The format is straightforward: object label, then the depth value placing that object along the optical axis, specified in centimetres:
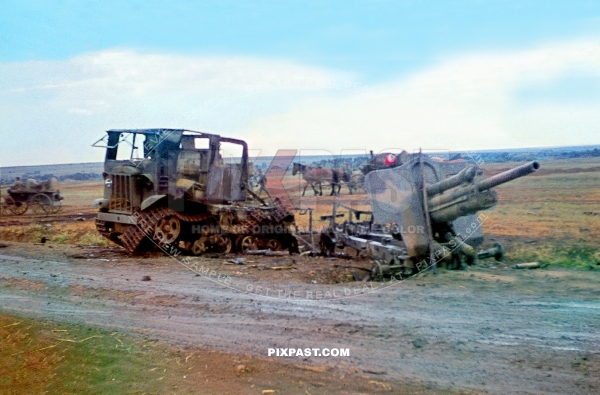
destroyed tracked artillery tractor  1077
